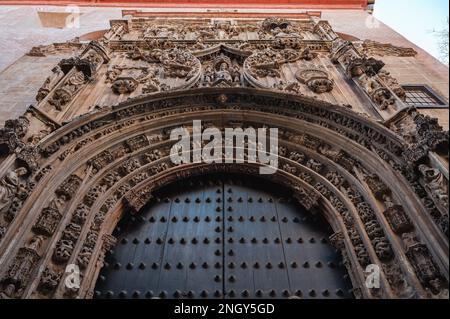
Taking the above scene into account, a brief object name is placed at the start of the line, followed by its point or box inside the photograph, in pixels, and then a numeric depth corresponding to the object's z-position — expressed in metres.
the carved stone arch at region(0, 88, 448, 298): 4.60
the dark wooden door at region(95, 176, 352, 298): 5.11
